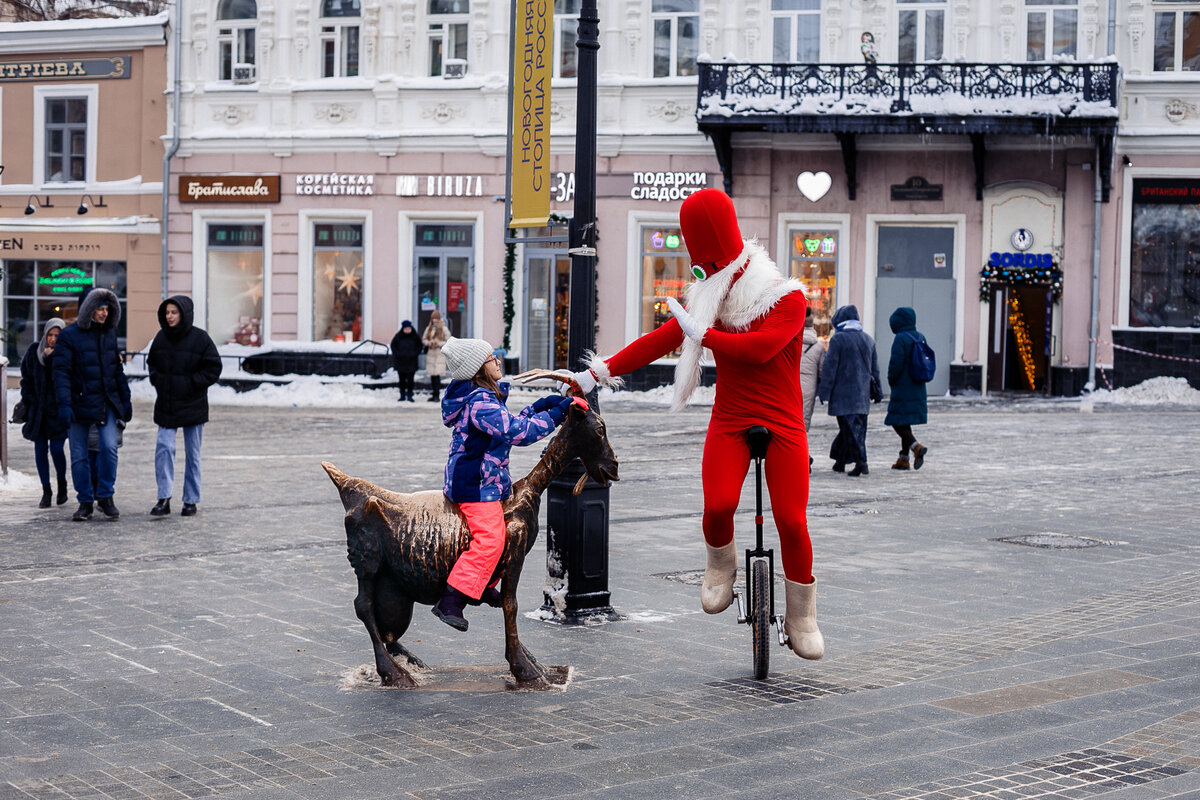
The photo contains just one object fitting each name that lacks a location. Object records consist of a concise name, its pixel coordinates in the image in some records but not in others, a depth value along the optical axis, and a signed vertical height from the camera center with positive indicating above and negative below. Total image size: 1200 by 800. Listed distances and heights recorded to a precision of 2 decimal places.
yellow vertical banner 8.10 +1.23
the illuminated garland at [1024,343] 27.42 +0.13
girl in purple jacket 6.02 -0.46
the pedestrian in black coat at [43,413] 12.30 -0.66
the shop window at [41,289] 31.19 +0.94
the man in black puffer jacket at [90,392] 11.73 -0.45
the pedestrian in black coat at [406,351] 26.42 -0.19
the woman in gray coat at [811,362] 15.20 -0.16
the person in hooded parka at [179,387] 11.69 -0.40
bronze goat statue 6.04 -0.87
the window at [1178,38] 26.56 +5.57
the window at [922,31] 27.09 +5.75
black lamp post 7.45 -0.88
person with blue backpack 15.20 -0.30
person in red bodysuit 6.12 -0.11
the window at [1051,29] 26.72 +5.74
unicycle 6.12 -1.03
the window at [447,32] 28.86 +5.94
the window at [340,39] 29.38 +5.88
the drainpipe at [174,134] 30.03 +4.06
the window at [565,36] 28.27 +5.82
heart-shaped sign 27.58 +2.99
